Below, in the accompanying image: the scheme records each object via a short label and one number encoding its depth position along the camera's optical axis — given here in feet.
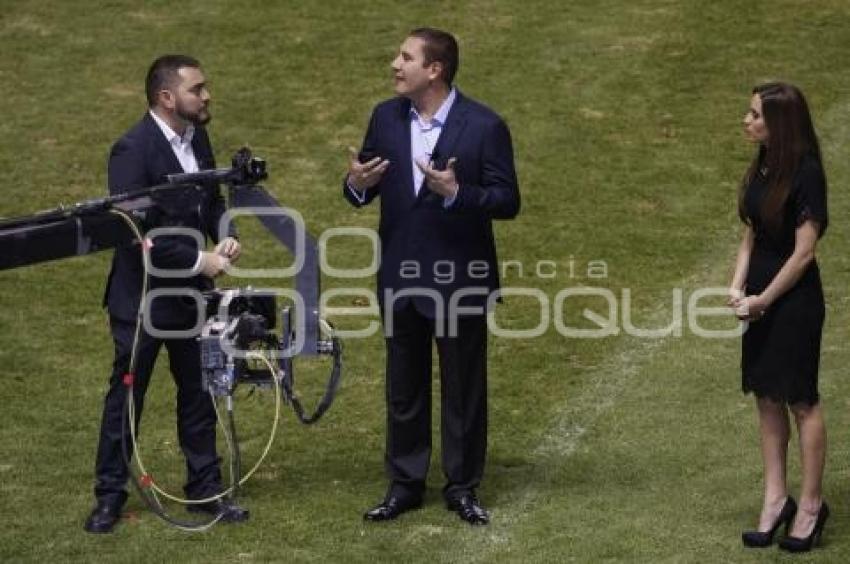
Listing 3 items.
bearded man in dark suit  62.34
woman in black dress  59.16
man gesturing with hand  62.54
